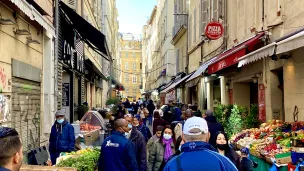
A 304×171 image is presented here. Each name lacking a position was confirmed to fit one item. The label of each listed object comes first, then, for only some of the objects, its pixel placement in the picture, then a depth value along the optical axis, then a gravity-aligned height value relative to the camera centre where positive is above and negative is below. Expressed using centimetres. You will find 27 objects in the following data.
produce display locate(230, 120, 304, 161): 800 -89
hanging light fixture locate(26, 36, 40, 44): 1089 +154
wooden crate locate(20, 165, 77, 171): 534 -89
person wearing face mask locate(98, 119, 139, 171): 618 -81
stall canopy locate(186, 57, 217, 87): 1617 +96
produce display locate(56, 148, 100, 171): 685 -103
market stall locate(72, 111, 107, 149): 1113 -93
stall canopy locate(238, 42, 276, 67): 863 +99
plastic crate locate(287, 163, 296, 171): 710 -118
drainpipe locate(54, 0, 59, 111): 1399 +155
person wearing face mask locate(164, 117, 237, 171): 312 -44
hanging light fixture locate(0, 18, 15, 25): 813 +153
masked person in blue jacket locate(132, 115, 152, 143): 1031 -75
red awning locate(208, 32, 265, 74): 1155 +127
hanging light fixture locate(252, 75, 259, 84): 1386 +66
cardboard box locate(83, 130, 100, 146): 1159 -109
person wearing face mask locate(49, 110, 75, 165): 851 -77
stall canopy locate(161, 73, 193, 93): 2411 +78
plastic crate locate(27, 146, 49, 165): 678 -94
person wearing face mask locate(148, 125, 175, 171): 768 -94
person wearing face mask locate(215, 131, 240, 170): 549 -66
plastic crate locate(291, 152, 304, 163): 733 -102
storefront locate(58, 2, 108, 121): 1490 +199
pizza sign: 1688 +274
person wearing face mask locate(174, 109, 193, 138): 964 -70
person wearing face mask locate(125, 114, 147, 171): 711 -86
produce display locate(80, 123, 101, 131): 1280 -88
